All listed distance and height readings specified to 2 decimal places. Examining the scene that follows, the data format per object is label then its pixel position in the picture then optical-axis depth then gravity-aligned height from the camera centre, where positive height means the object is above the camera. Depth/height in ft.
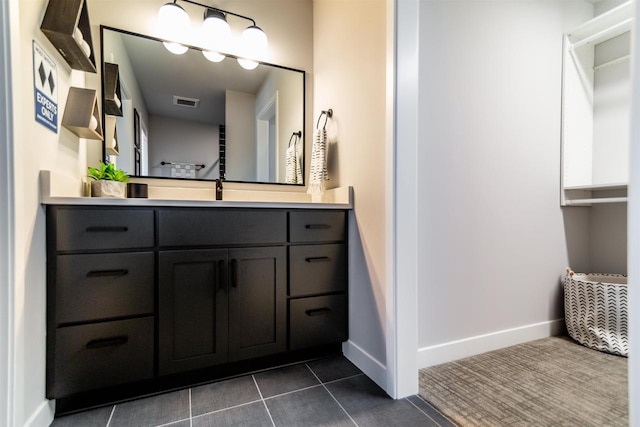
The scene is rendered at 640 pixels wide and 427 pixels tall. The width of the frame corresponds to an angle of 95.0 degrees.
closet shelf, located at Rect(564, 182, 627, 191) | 6.10 +0.53
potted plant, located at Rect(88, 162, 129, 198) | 4.77 +0.47
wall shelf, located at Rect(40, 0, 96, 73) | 3.68 +2.33
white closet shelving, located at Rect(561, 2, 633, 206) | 6.73 +2.31
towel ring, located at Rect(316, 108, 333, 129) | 6.45 +2.15
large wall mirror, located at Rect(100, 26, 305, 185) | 5.75 +2.08
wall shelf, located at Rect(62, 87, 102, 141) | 4.33 +1.49
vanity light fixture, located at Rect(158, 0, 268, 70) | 5.77 +3.74
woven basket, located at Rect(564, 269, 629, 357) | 5.72 -2.06
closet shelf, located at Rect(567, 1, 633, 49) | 6.04 +3.99
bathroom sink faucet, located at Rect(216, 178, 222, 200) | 5.90 +0.42
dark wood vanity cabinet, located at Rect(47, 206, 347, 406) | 3.89 -1.23
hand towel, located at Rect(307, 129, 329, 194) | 6.25 +1.01
